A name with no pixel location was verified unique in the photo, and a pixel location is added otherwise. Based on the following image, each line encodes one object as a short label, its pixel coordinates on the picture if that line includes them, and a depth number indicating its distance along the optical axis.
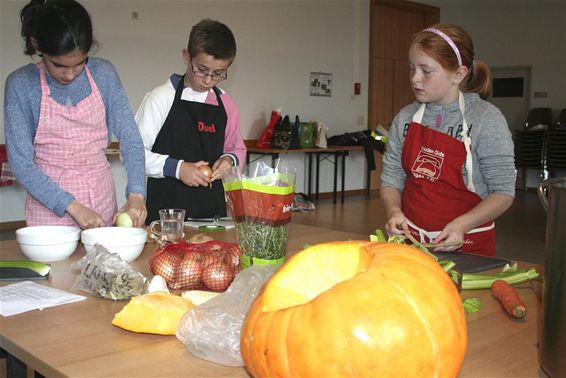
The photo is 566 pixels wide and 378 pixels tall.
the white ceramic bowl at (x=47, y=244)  1.59
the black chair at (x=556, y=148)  9.04
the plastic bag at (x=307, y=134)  8.20
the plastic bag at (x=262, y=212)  1.33
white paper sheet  1.22
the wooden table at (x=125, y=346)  0.95
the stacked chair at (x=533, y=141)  9.37
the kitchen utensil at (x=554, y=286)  0.83
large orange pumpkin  0.73
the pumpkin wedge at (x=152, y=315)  1.08
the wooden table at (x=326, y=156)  8.09
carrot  1.20
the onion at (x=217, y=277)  1.33
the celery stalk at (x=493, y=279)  1.40
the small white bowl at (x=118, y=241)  1.56
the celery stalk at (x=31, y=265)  1.47
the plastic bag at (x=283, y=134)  7.81
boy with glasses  2.39
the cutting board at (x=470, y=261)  1.59
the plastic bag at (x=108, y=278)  1.29
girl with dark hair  1.83
